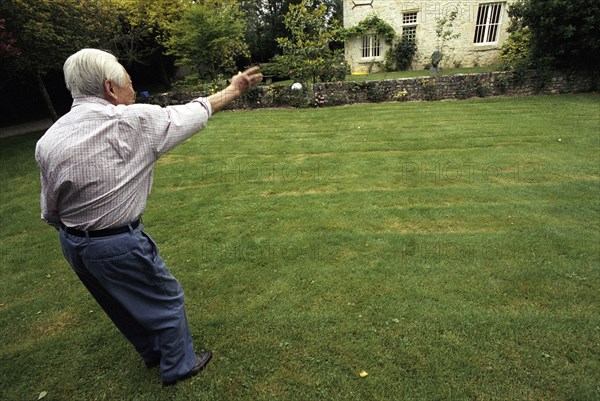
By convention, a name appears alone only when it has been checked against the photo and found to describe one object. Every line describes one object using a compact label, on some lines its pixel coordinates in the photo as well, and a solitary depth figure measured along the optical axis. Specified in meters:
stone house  17.05
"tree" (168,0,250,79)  13.87
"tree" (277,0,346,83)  12.66
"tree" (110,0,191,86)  15.99
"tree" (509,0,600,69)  10.22
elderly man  1.71
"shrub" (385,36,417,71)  17.94
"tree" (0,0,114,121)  9.70
